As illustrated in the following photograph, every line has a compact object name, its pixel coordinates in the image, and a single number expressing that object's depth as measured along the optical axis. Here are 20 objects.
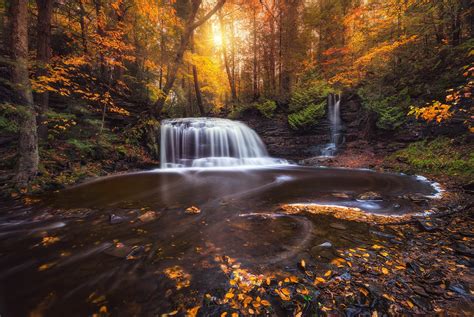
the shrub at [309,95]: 14.05
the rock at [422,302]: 1.81
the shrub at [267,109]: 15.06
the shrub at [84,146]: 7.65
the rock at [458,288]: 1.94
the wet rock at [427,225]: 3.24
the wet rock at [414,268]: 2.26
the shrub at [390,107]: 11.12
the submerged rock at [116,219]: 3.91
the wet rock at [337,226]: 3.50
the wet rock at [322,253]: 2.65
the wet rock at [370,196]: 5.22
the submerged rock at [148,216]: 4.04
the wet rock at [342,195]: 5.45
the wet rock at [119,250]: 2.80
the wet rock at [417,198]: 4.76
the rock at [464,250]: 2.54
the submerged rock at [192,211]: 4.48
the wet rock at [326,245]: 2.90
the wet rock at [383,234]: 3.10
